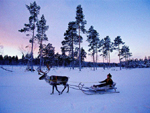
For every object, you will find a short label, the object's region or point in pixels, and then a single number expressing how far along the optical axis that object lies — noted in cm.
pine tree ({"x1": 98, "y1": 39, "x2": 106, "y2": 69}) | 3266
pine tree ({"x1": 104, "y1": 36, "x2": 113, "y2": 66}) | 3565
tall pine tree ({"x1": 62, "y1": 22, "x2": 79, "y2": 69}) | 2438
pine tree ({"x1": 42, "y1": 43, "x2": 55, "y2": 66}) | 4007
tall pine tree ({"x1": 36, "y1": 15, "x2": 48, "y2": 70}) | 2193
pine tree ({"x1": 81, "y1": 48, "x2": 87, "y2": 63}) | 5138
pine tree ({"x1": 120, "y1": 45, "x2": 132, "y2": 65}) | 4682
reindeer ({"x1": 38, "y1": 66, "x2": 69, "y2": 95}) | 662
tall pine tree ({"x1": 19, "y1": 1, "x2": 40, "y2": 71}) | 1964
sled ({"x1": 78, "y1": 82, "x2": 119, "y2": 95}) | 649
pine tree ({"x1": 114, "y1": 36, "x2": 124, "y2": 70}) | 3366
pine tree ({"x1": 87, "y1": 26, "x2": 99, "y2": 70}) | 2860
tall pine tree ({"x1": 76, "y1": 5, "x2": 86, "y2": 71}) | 2017
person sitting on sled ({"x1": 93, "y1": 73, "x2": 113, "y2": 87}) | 693
